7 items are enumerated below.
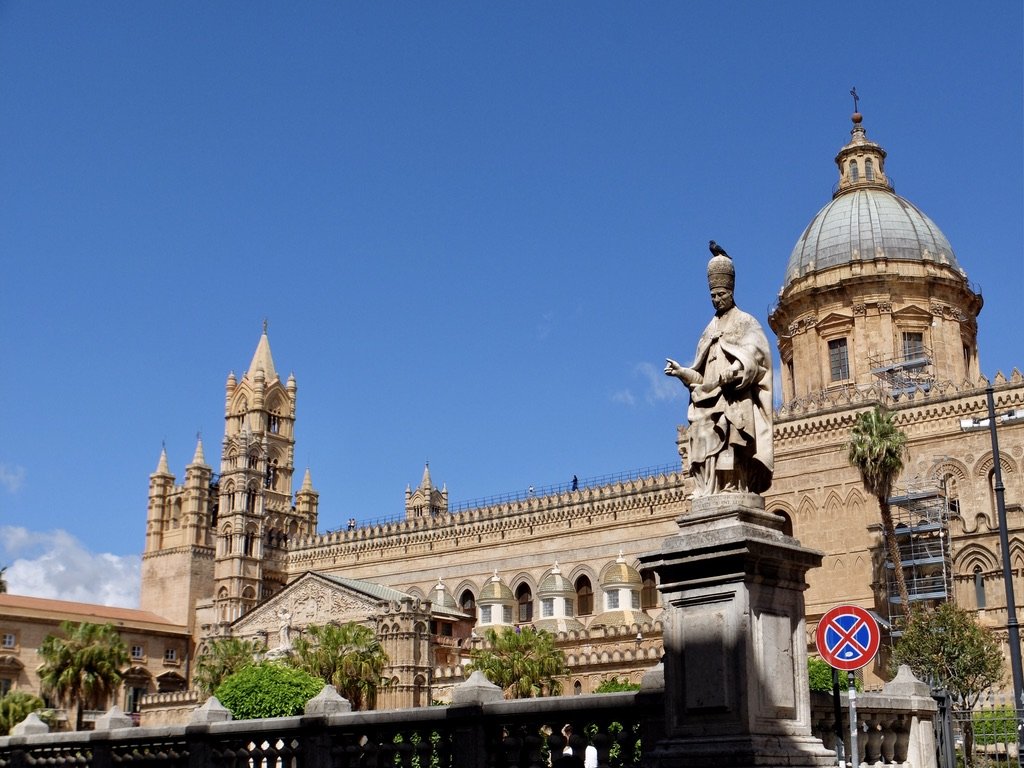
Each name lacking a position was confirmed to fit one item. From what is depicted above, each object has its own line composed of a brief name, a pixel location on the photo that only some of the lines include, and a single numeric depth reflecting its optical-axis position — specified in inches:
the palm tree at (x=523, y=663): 1841.8
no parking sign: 486.6
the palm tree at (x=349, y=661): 2043.6
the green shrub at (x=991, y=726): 648.0
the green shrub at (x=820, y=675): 1488.7
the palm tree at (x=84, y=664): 2186.3
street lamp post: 872.3
